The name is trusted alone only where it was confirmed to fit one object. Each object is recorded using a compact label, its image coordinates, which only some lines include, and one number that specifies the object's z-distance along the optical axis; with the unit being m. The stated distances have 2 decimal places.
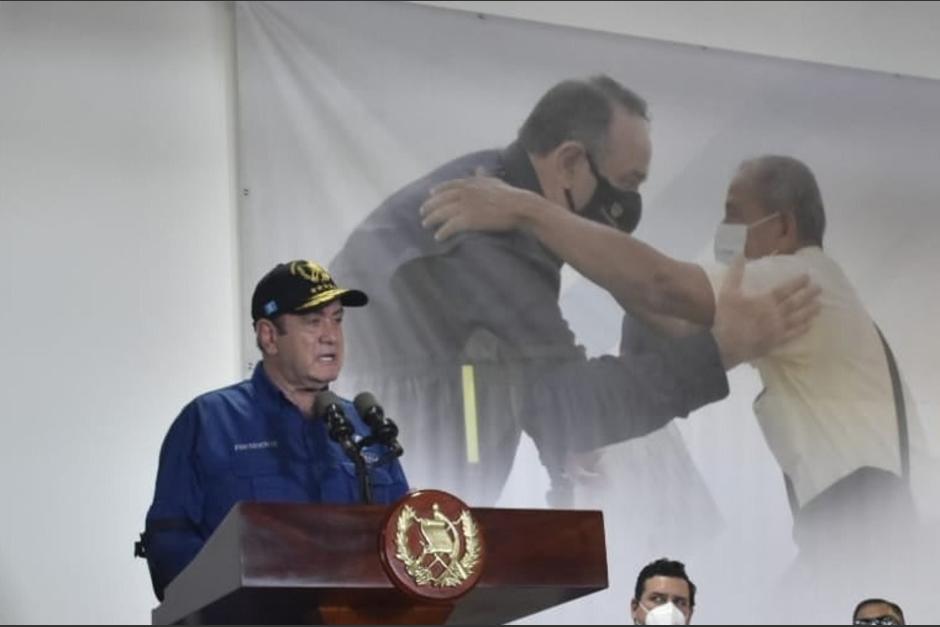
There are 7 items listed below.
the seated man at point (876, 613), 5.47
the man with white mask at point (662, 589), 5.64
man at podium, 3.94
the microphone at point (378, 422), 3.70
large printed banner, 6.05
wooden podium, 3.11
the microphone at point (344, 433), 3.64
